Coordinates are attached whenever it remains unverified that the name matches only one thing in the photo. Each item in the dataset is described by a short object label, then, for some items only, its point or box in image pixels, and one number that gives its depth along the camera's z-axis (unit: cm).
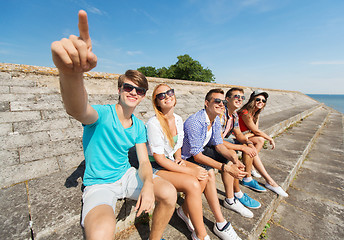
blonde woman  171
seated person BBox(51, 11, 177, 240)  111
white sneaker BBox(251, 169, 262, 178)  333
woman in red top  338
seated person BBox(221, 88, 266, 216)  248
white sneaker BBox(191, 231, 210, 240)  172
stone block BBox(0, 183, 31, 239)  117
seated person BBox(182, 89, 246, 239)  192
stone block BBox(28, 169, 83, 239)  126
